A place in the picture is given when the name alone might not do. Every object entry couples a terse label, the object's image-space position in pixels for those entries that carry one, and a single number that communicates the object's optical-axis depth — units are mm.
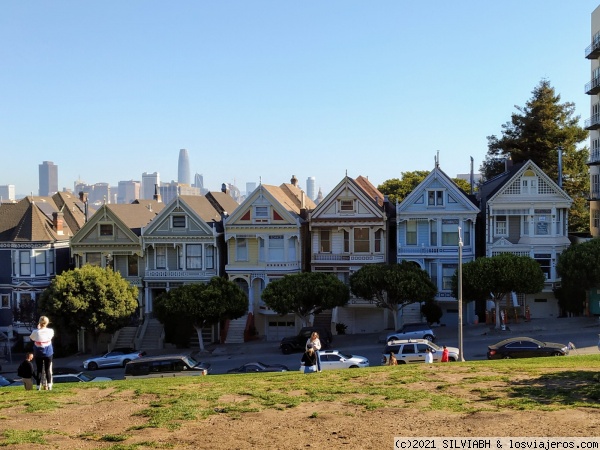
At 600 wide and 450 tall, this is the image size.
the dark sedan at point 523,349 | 34906
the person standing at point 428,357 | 33462
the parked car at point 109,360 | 45469
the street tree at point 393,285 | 46875
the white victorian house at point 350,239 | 51906
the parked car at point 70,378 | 33281
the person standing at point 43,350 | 21953
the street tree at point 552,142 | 68375
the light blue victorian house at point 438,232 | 50938
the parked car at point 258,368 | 35075
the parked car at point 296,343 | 45375
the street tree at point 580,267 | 45938
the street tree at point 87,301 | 48312
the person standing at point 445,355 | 33125
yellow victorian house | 52594
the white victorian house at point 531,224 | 50438
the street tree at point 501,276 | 46062
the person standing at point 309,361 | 25281
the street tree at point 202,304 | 47781
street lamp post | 34312
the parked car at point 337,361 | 35094
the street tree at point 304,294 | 47406
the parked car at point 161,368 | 35469
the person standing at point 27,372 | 23016
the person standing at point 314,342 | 25750
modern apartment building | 56406
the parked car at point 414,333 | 43062
